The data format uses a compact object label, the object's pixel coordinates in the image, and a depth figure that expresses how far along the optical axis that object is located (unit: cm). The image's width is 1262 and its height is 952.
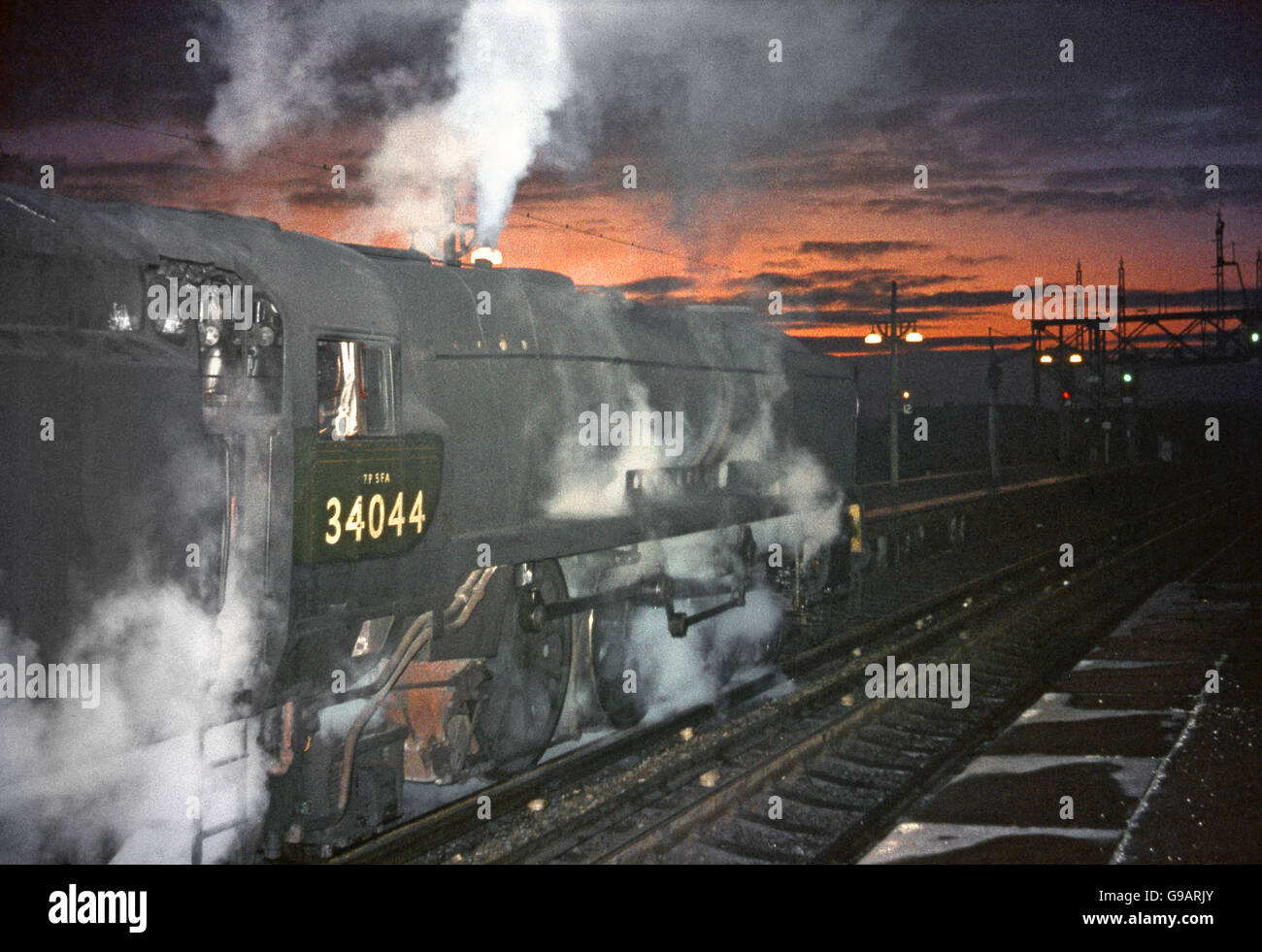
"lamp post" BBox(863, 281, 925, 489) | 2600
